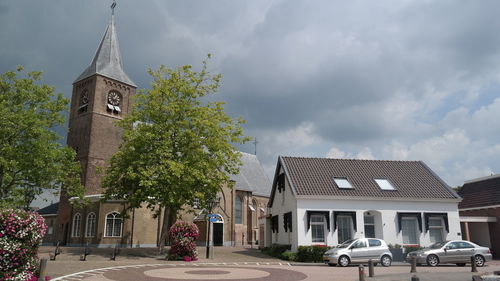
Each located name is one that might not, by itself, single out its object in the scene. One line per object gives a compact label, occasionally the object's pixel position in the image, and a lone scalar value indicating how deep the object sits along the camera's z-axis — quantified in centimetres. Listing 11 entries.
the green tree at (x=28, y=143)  2530
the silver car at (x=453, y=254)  2114
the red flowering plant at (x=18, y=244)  1226
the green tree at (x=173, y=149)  2519
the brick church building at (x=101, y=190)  3591
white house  2586
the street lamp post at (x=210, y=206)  2622
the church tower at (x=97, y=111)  3994
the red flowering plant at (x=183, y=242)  2394
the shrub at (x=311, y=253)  2378
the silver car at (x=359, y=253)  2058
